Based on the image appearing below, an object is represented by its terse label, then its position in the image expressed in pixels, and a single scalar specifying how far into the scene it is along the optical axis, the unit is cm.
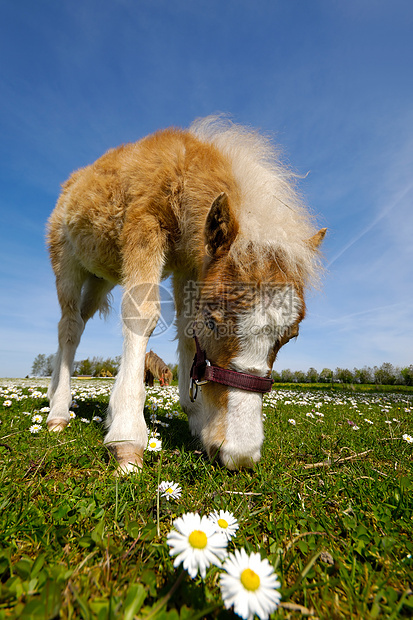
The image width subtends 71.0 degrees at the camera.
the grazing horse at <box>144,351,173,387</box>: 859
